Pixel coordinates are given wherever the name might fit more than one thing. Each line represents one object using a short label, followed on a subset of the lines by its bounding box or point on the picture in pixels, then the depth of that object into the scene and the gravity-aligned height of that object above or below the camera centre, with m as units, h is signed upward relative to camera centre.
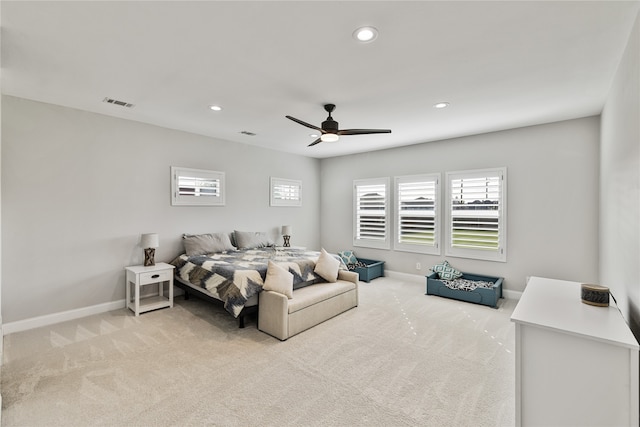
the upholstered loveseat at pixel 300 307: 3.25 -1.13
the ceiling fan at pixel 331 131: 3.47 +1.00
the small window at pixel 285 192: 6.27 +0.48
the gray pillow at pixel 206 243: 4.62 -0.50
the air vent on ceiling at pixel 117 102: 3.50 +1.34
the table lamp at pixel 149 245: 4.17 -0.47
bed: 3.39 -0.75
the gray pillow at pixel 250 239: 5.33 -0.49
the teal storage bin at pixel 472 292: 4.27 -1.17
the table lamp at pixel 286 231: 6.14 -0.36
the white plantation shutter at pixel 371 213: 6.13 +0.04
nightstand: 3.89 -0.95
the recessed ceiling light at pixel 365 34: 2.07 +1.32
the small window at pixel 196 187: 4.77 +0.44
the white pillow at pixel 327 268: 4.12 -0.77
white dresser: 1.38 -0.76
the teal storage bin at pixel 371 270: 5.66 -1.11
